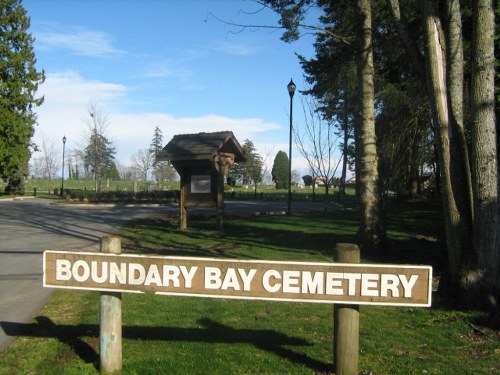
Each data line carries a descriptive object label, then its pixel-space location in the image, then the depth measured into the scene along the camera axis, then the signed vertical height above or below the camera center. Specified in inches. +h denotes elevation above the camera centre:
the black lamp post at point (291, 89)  937.5 +178.2
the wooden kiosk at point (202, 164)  703.1 +26.7
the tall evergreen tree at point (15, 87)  1438.2 +285.8
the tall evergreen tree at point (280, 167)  3191.4 +100.6
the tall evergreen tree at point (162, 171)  2721.7 +61.1
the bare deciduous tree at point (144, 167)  2805.1 +89.0
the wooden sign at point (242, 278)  157.9 -32.4
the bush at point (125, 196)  1453.0 -44.3
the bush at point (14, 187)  1865.2 -21.2
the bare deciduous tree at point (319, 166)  873.5 +32.0
